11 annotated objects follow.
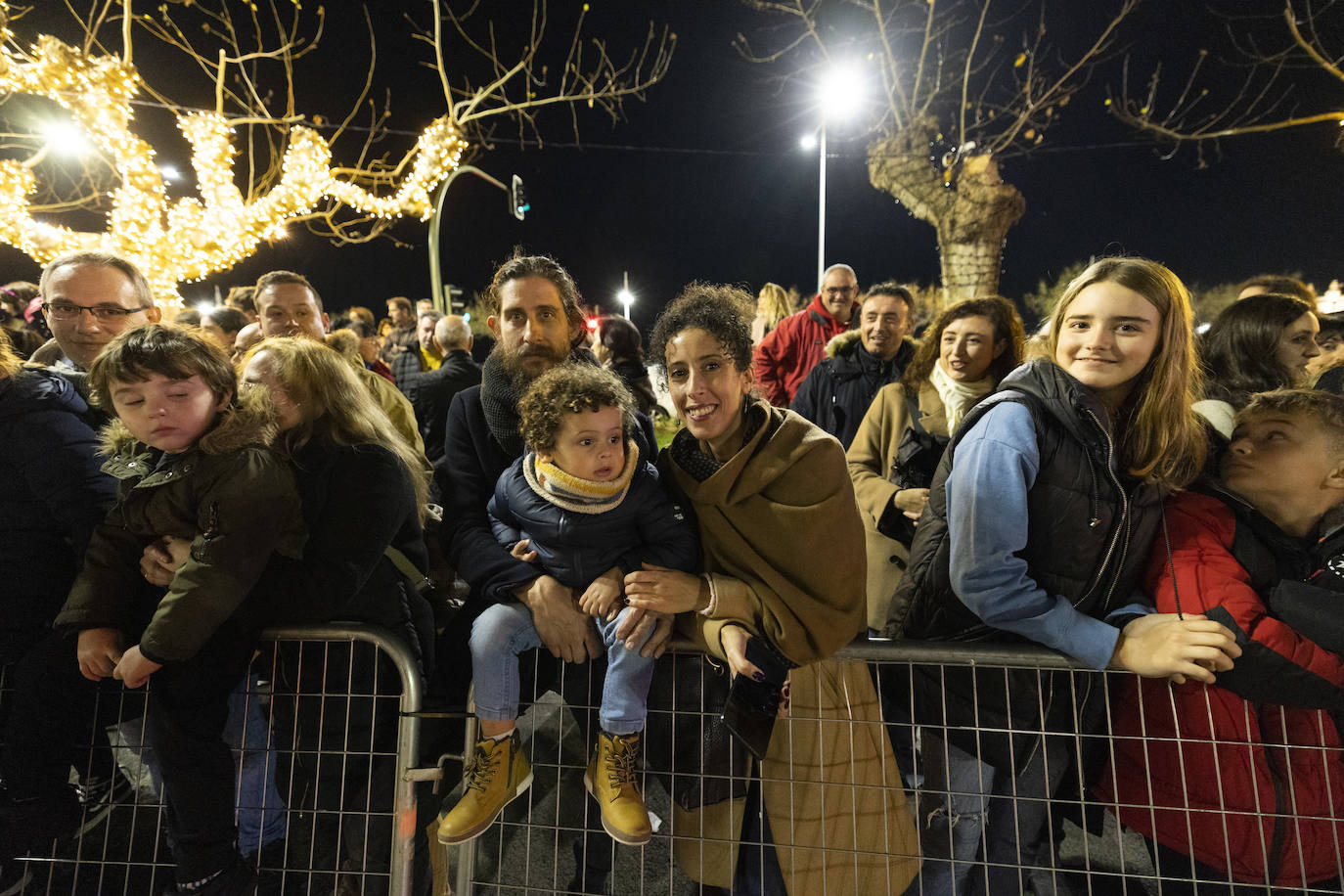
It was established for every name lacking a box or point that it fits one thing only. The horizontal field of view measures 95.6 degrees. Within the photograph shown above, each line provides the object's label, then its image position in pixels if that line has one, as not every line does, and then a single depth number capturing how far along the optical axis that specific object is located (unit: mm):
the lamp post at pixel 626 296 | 34594
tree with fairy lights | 5672
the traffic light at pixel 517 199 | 12211
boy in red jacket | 1600
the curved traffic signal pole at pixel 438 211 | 10500
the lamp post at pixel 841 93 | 9047
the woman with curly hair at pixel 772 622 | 1750
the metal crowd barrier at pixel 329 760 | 1872
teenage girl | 1715
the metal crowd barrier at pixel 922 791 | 1682
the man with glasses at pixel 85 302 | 2480
